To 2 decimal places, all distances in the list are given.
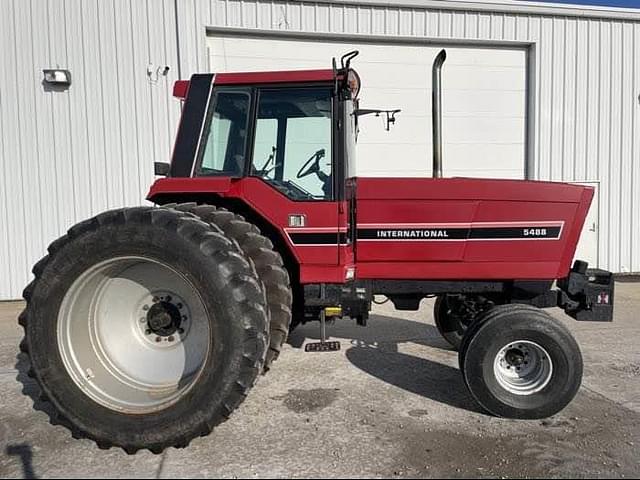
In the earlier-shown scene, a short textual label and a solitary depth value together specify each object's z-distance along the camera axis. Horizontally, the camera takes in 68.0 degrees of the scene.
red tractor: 2.73
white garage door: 7.86
